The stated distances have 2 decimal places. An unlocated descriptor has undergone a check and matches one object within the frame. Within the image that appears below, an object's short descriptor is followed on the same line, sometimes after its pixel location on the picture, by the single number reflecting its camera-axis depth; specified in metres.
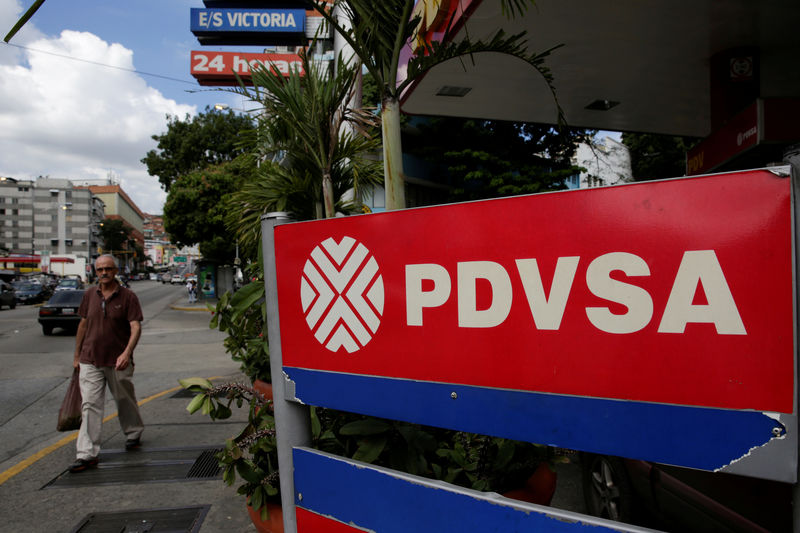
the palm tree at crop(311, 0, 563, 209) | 2.20
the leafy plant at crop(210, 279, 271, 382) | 2.60
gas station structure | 4.75
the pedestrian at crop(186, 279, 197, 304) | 28.34
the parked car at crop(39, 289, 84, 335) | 15.36
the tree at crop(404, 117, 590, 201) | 13.12
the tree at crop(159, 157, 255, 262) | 25.69
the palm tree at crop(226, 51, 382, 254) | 3.06
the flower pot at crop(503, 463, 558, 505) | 2.38
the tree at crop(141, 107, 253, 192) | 29.92
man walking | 4.50
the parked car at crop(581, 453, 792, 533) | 2.10
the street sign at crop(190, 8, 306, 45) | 15.48
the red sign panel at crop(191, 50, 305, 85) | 17.17
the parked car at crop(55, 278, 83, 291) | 33.11
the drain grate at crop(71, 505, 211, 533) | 3.38
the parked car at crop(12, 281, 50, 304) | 30.55
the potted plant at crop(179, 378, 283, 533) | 2.64
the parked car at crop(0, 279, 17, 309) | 26.66
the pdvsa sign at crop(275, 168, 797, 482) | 0.96
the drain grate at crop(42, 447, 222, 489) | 4.23
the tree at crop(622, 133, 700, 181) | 19.75
